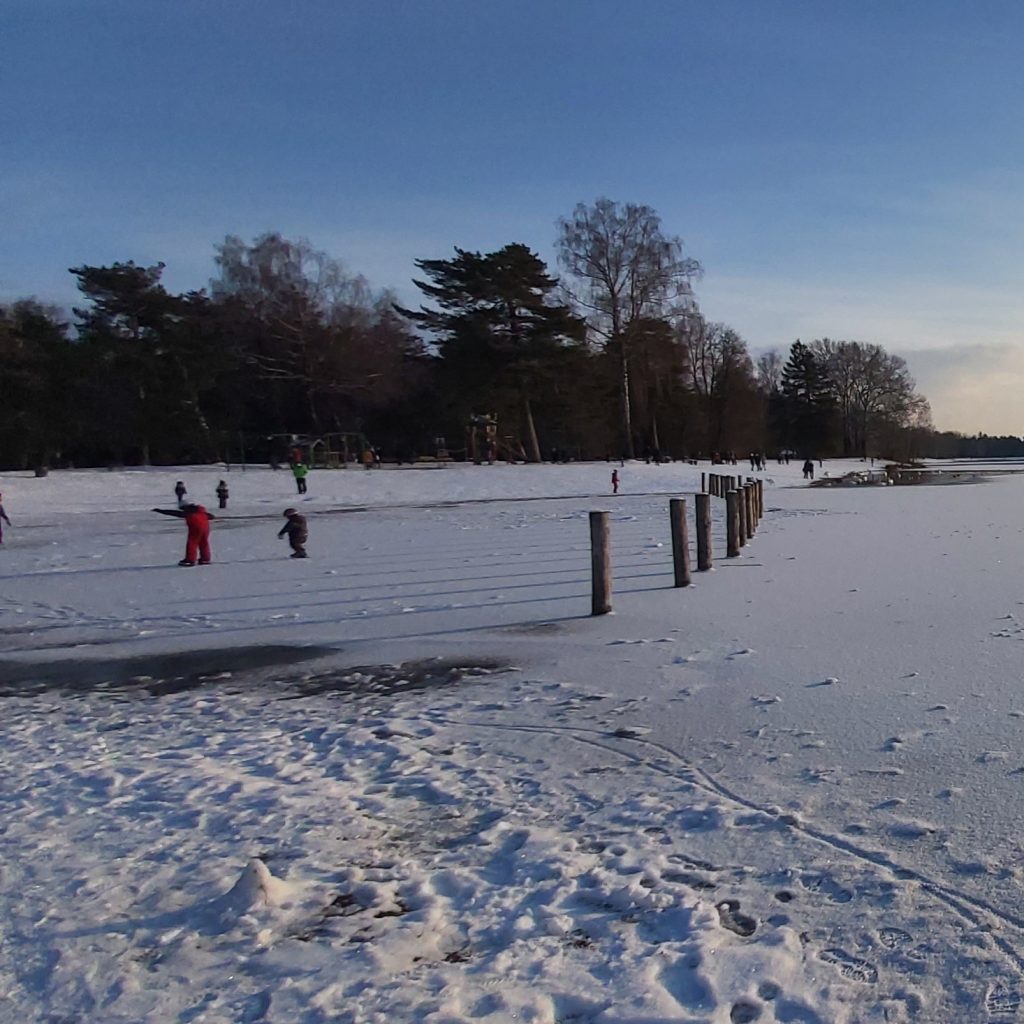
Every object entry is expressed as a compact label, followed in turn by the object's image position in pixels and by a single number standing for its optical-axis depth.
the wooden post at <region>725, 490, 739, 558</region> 14.84
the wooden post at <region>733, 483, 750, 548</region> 15.95
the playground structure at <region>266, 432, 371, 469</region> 51.53
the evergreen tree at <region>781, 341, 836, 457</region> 94.12
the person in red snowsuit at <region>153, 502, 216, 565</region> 15.78
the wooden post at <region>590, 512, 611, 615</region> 10.07
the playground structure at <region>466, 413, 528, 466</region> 57.28
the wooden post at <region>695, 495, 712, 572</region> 13.03
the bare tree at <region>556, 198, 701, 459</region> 52.78
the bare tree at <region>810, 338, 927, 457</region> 94.88
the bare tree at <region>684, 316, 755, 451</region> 85.06
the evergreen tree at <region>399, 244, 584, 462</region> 53.12
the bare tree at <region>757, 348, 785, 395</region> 106.31
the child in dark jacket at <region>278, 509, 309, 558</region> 16.64
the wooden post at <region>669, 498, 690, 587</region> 11.59
